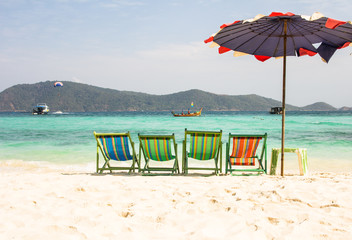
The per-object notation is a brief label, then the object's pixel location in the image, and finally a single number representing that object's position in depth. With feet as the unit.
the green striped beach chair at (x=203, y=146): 15.96
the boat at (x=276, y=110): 234.54
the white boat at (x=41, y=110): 228.02
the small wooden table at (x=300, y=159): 16.16
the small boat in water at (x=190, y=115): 168.10
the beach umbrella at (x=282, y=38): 13.56
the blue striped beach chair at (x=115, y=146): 16.53
